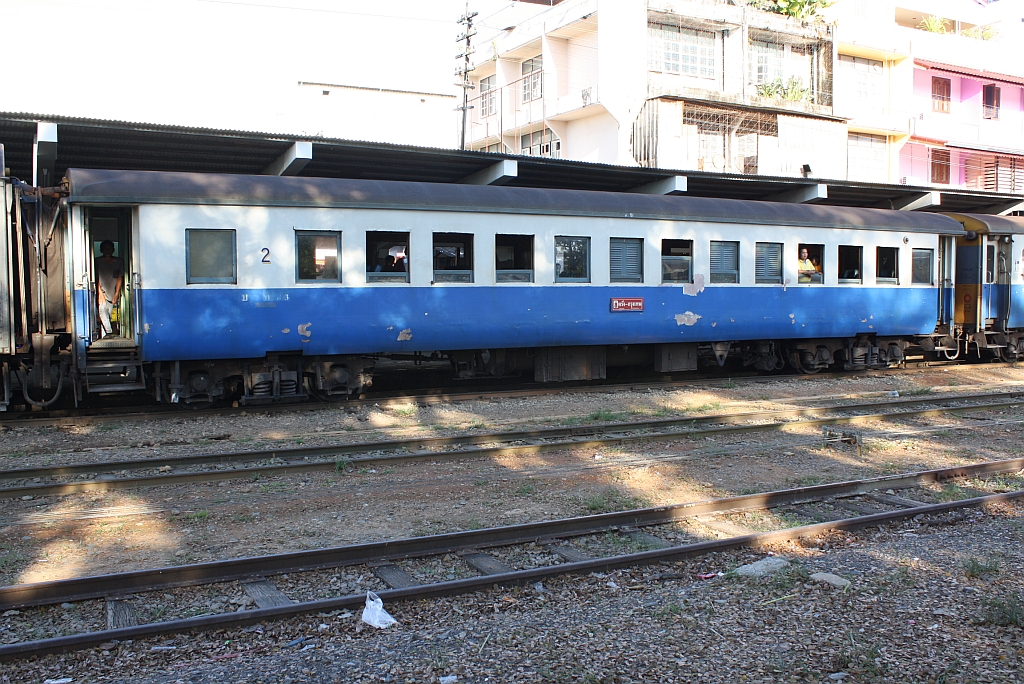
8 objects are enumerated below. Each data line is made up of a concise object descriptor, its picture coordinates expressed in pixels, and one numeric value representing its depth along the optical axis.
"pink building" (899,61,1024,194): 34.59
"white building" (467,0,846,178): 28.27
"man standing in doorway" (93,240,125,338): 11.90
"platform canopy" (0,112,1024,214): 12.53
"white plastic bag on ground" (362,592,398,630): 4.65
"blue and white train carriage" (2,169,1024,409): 11.18
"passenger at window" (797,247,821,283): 15.96
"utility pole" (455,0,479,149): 30.72
